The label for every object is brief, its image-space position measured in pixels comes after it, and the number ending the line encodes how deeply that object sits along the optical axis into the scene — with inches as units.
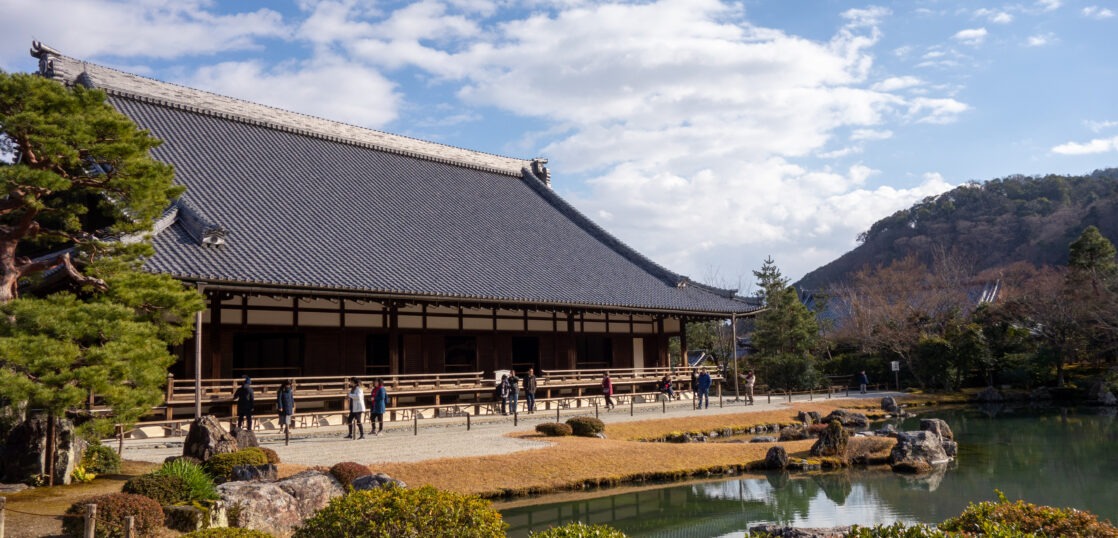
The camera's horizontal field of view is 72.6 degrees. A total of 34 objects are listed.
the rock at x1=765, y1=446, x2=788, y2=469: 729.6
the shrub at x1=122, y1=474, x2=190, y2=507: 408.8
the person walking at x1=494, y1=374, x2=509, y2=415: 991.0
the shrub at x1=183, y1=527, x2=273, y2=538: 277.4
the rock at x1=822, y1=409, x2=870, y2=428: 1123.9
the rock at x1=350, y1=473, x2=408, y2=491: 449.4
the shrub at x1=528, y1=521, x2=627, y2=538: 246.8
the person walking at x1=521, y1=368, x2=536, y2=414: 1023.6
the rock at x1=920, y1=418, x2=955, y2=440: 882.8
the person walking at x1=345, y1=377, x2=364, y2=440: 772.0
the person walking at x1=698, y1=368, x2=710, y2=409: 1192.2
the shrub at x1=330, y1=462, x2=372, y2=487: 484.1
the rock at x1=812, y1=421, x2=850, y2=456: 760.3
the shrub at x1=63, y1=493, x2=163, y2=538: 367.2
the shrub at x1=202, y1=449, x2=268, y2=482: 491.6
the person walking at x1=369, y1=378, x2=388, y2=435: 812.1
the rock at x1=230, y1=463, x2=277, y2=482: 474.6
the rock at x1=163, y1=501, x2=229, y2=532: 395.2
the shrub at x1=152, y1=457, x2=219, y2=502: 417.4
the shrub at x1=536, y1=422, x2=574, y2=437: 810.8
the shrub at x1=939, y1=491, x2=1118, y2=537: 273.4
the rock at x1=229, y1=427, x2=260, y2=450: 611.5
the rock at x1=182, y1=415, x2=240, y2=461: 533.6
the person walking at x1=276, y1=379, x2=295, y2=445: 748.6
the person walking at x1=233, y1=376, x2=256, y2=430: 716.0
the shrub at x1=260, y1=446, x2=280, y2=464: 567.3
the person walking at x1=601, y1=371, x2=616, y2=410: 1103.0
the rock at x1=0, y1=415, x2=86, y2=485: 447.8
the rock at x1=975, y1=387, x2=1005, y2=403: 1531.7
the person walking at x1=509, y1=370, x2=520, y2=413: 969.5
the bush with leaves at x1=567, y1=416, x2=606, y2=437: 824.9
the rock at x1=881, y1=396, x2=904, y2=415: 1335.9
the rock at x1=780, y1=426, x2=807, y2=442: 910.4
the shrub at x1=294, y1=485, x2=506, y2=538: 247.6
